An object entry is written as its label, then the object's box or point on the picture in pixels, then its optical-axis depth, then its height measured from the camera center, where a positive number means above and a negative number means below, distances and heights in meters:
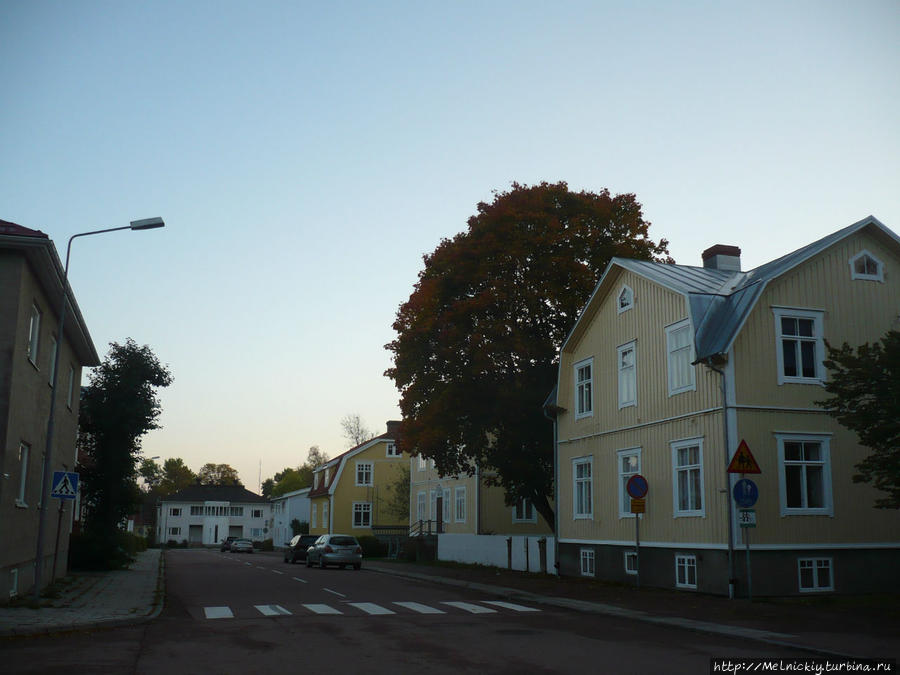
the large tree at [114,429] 34.72 +2.45
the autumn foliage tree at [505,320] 29.52 +6.19
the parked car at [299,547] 46.09 -2.89
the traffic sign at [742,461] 18.02 +0.81
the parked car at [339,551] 39.19 -2.63
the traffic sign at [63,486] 18.17 +0.07
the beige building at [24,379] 16.58 +2.31
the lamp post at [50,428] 16.78 +1.22
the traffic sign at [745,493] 17.62 +0.14
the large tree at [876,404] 15.02 +1.75
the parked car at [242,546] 72.81 -4.56
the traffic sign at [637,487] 21.25 +0.27
